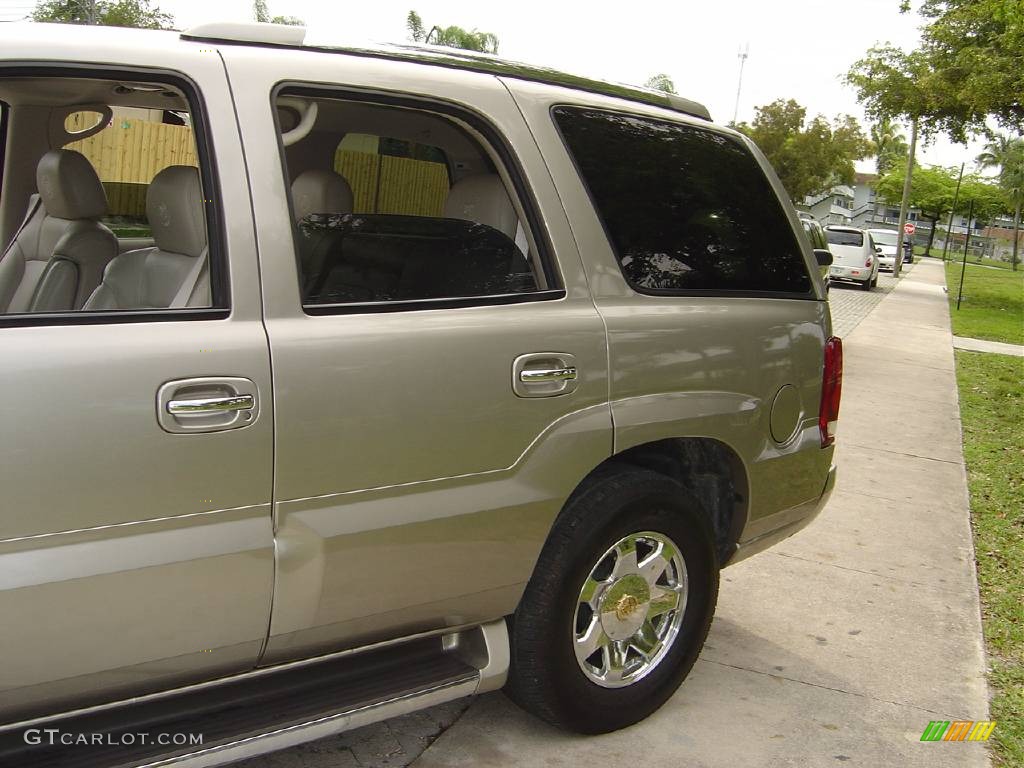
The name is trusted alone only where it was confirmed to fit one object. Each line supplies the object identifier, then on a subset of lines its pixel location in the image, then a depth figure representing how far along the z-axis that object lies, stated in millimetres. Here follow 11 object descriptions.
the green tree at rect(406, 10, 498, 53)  37688
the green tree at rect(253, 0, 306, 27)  33703
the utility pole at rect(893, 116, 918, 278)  40375
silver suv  2191
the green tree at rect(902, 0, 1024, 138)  19734
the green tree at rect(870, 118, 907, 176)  105250
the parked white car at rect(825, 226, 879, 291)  29297
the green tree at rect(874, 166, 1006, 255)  88500
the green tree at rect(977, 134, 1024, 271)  77750
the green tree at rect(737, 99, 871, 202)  55094
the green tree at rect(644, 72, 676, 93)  47381
